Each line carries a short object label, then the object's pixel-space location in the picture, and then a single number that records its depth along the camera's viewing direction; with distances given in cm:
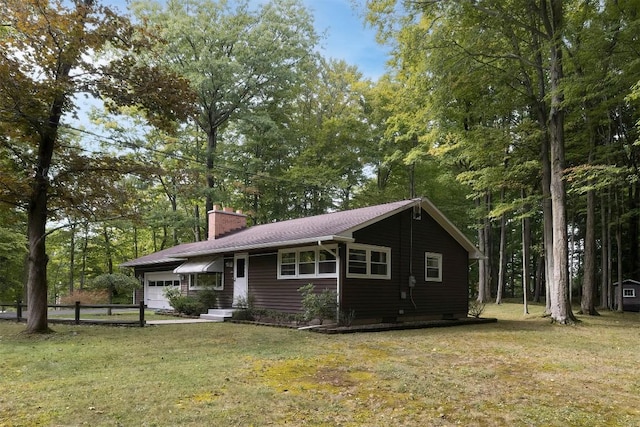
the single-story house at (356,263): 1397
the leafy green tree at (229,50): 2603
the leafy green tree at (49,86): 1031
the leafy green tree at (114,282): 2273
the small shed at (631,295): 2817
